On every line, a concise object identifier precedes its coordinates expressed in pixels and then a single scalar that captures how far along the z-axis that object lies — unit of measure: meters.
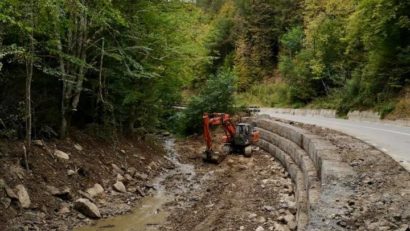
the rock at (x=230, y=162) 15.46
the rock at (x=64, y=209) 8.95
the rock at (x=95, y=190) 10.35
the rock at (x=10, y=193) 8.42
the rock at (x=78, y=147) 11.98
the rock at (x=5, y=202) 8.14
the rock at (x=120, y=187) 11.14
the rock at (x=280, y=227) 7.98
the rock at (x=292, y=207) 8.95
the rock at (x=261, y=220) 8.62
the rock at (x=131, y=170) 12.77
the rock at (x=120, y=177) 11.81
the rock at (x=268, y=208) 9.40
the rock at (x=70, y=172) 10.42
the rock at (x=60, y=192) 9.43
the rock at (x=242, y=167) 14.77
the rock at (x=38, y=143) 10.66
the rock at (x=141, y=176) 12.81
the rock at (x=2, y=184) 8.37
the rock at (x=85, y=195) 9.96
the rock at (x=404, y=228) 5.05
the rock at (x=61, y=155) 10.83
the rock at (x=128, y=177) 12.29
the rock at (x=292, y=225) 7.87
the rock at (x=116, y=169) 12.25
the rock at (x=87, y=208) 9.08
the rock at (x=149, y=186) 12.06
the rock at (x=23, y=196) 8.52
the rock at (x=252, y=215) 8.92
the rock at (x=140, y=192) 11.27
